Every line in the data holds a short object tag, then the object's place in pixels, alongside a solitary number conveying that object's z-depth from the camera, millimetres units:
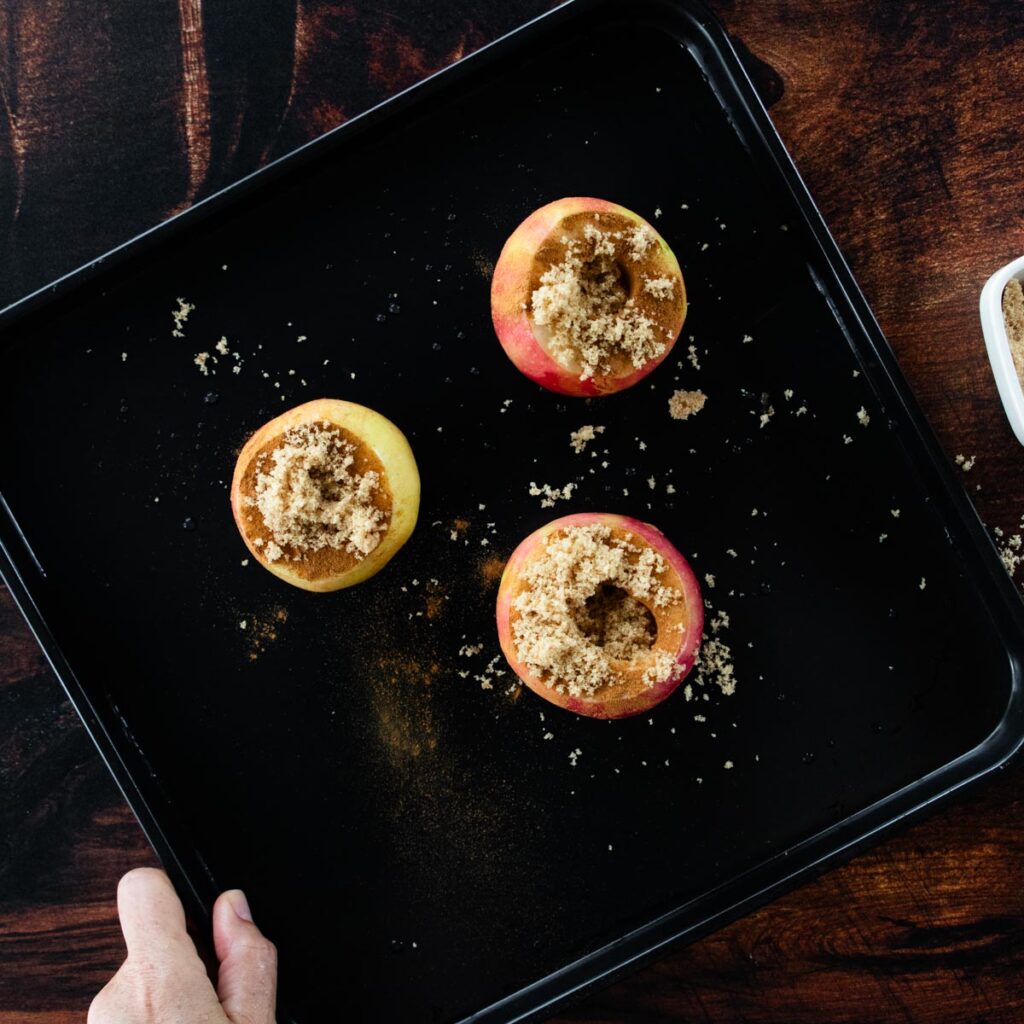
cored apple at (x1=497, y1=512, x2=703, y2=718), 564
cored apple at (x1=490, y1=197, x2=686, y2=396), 569
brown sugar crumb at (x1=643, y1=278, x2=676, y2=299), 572
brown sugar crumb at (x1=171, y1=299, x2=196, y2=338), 607
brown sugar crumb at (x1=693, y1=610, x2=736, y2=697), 606
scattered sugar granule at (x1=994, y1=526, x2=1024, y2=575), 615
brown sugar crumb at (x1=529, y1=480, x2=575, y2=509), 610
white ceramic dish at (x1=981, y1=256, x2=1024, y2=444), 589
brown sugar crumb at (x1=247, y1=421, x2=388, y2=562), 567
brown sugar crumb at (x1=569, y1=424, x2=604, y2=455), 609
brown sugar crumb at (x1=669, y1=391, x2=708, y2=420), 610
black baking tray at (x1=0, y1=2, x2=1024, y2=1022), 603
